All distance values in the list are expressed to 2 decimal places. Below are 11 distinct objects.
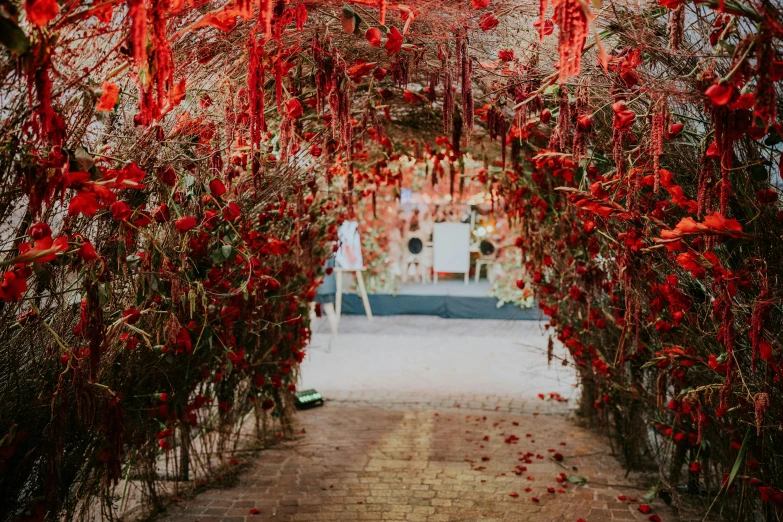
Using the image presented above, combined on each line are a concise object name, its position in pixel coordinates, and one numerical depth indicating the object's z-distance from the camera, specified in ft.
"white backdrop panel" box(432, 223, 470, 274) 42.01
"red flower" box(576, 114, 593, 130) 8.84
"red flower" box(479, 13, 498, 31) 9.33
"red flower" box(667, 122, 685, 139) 7.88
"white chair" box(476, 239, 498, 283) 43.01
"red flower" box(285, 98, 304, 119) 9.23
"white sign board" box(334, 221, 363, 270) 33.68
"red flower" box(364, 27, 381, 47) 7.99
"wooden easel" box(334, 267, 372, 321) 34.99
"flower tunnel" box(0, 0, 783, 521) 6.09
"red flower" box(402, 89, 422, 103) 12.88
